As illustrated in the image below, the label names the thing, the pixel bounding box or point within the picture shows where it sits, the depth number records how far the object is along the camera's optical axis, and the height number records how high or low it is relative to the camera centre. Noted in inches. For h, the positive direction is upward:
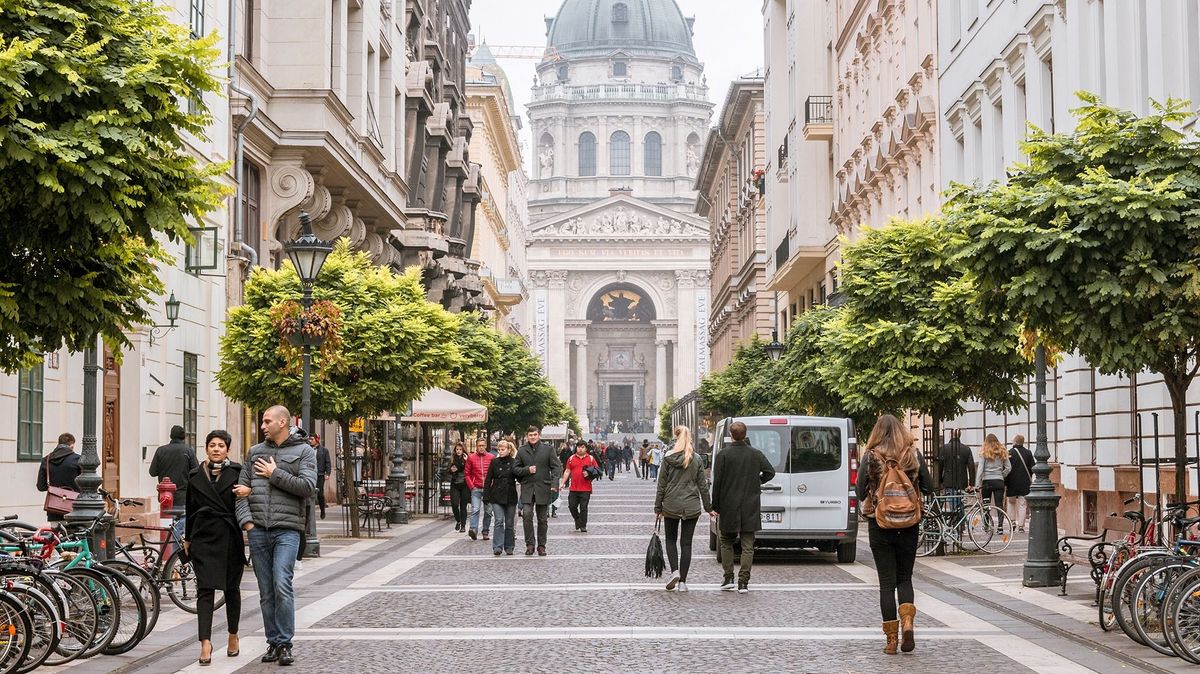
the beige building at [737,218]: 2807.6 +376.7
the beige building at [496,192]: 3284.9 +498.2
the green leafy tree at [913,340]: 884.0 +45.4
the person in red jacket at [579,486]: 1155.9 -32.7
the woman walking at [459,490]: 1164.5 -34.6
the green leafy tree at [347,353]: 1018.1 +47.1
